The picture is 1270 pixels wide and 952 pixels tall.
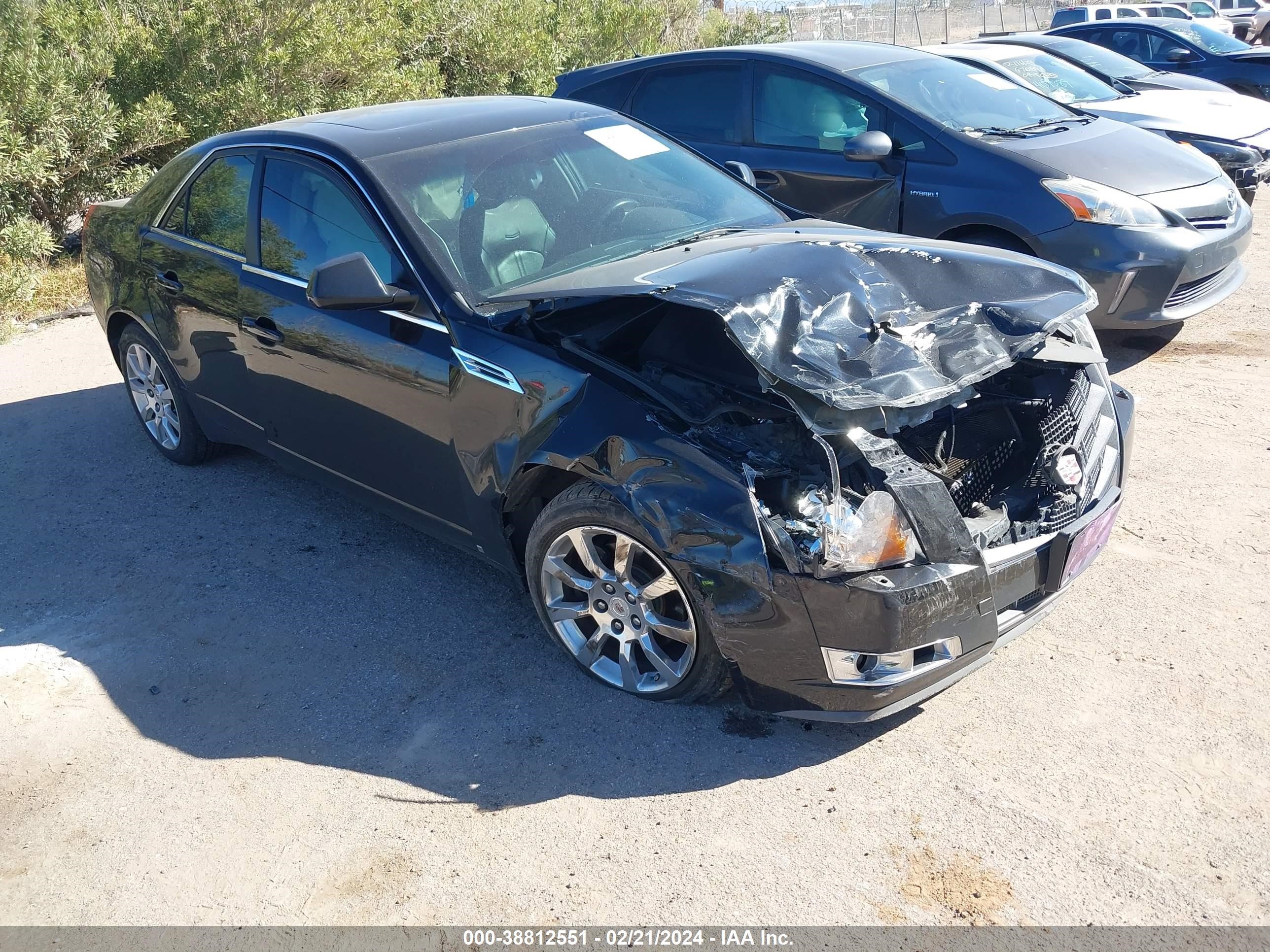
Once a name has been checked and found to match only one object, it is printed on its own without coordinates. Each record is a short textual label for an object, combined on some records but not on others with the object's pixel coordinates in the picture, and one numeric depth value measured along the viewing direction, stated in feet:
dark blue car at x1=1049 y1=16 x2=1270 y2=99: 44.27
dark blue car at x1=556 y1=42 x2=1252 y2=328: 19.12
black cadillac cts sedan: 10.03
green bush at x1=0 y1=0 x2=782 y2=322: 29.40
